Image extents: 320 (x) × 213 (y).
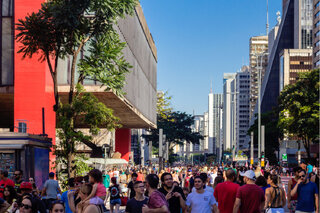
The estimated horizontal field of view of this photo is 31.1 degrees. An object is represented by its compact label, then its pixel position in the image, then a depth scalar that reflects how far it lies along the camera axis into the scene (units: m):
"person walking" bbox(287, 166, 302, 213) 12.04
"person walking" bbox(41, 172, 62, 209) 14.56
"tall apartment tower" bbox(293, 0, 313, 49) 134.25
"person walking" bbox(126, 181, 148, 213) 8.07
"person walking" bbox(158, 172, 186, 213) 9.09
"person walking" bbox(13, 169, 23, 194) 13.55
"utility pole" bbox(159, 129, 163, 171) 32.33
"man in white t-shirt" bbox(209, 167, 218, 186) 26.33
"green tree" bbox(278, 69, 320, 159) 54.50
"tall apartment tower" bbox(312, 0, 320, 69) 94.12
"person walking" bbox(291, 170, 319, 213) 11.64
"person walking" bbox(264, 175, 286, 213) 11.25
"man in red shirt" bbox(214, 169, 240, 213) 11.29
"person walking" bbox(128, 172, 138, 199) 16.06
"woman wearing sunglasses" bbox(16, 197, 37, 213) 7.21
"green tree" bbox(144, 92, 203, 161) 100.62
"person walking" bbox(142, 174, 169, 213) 6.83
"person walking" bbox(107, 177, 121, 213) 17.88
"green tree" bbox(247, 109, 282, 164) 103.26
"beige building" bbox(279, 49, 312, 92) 128.62
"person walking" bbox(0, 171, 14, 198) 12.50
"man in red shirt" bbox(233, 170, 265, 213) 10.07
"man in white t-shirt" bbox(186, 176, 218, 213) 9.95
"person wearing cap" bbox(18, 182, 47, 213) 8.78
